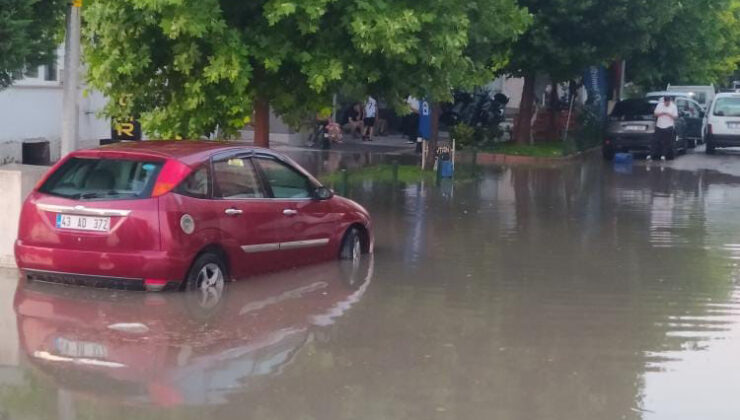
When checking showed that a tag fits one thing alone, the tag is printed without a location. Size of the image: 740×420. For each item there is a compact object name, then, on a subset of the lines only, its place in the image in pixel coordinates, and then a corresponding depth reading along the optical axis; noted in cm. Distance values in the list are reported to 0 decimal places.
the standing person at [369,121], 3541
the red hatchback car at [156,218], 973
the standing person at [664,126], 2941
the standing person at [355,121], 3600
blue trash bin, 2239
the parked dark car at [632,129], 3009
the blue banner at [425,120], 2436
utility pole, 1188
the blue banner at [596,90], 3616
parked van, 4671
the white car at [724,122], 3244
